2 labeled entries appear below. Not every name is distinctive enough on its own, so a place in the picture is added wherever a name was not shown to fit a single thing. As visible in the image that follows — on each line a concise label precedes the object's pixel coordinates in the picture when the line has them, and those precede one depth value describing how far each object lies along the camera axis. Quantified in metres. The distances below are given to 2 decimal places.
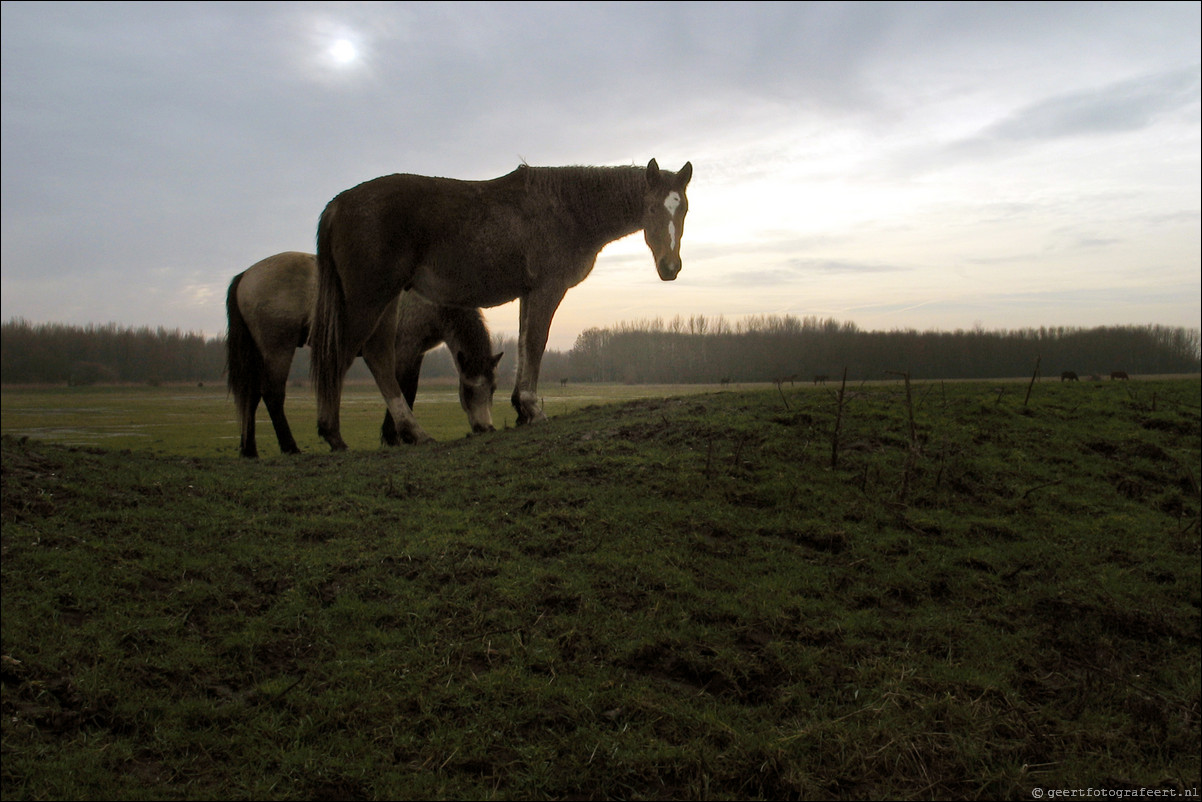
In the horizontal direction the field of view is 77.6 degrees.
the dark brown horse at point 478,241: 8.45
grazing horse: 10.12
